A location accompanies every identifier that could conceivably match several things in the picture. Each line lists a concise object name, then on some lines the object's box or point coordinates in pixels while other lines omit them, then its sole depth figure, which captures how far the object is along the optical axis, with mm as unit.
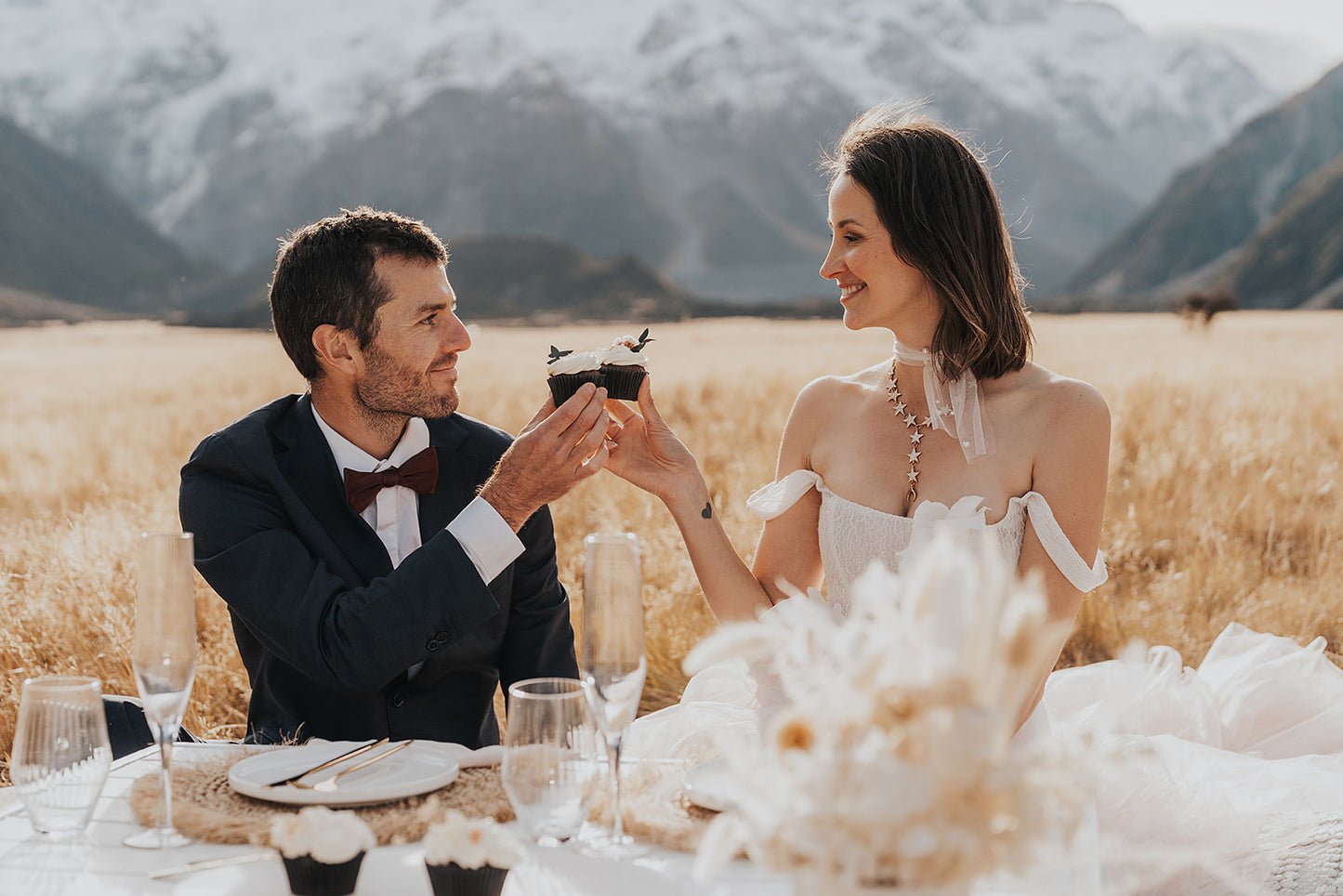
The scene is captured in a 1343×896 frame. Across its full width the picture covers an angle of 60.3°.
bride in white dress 2943
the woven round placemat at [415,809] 1775
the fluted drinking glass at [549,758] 1532
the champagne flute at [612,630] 1643
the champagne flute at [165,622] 1677
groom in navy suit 2588
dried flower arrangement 1004
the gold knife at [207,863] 1645
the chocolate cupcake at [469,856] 1448
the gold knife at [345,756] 1954
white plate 1866
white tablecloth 1619
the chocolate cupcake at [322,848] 1496
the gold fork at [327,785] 1890
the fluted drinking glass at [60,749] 1746
